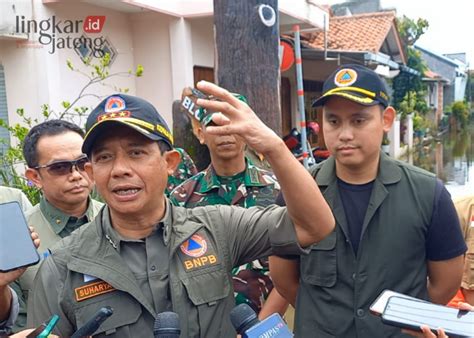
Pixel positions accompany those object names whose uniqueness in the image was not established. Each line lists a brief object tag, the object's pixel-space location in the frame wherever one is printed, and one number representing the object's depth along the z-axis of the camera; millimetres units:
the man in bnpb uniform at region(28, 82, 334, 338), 1525
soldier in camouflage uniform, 2562
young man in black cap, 2012
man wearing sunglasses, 2285
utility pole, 3320
